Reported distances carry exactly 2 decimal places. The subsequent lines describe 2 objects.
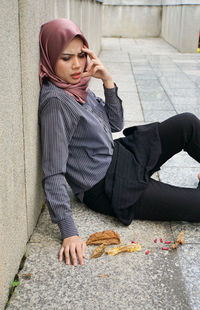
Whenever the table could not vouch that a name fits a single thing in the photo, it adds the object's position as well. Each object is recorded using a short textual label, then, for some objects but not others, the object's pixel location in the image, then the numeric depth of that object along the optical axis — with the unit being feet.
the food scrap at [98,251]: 8.01
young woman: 8.18
